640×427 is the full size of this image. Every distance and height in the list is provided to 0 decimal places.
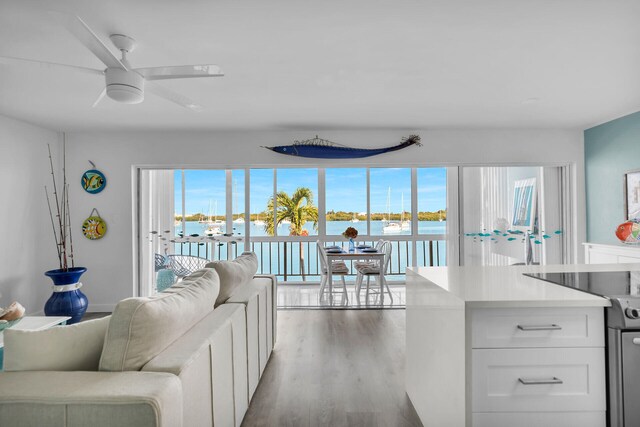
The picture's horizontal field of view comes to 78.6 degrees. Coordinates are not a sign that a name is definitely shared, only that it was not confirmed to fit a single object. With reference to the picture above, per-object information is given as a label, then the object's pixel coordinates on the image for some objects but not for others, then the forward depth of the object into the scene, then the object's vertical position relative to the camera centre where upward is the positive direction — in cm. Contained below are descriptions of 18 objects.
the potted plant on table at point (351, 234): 554 -24
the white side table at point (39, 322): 276 -76
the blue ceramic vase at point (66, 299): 419 -87
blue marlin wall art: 523 +91
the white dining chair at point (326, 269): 539 -74
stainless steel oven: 142 -60
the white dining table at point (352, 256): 500 -51
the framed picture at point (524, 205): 562 +15
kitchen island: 148 -55
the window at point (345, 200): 638 +28
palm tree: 638 +12
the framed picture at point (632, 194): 426 +22
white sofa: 112 -51
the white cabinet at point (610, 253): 390 -42
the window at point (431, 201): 637 +25
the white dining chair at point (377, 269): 523 -72
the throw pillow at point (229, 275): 240 -37
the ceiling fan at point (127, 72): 223 +88
